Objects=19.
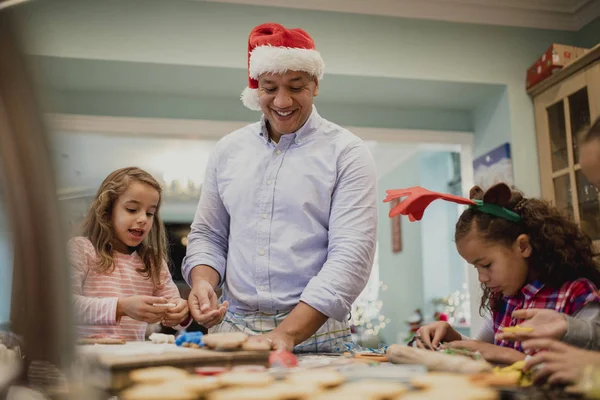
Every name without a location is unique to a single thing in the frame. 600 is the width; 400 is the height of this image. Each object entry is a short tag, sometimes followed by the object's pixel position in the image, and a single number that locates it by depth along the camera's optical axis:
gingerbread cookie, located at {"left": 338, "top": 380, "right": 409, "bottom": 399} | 0.42
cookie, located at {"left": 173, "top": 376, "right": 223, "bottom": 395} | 0.43
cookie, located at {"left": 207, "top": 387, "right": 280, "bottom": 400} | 0.40
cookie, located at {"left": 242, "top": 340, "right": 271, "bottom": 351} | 0.60
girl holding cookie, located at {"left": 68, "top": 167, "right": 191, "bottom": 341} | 1.38
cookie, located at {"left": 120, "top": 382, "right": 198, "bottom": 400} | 0.41
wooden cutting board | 0.48
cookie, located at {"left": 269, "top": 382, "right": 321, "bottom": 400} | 0.42
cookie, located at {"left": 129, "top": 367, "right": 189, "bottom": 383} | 0.47
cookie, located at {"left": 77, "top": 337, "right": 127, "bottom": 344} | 0.76
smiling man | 1.08
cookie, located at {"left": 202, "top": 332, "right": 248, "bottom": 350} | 0.60
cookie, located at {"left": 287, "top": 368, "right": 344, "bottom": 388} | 0.46
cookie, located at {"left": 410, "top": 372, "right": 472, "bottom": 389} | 0.44
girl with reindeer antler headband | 1.06
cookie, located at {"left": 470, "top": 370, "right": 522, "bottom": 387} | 0.48
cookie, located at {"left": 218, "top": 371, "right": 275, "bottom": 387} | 0.46
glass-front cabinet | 2.56
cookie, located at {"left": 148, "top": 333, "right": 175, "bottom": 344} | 0.78
